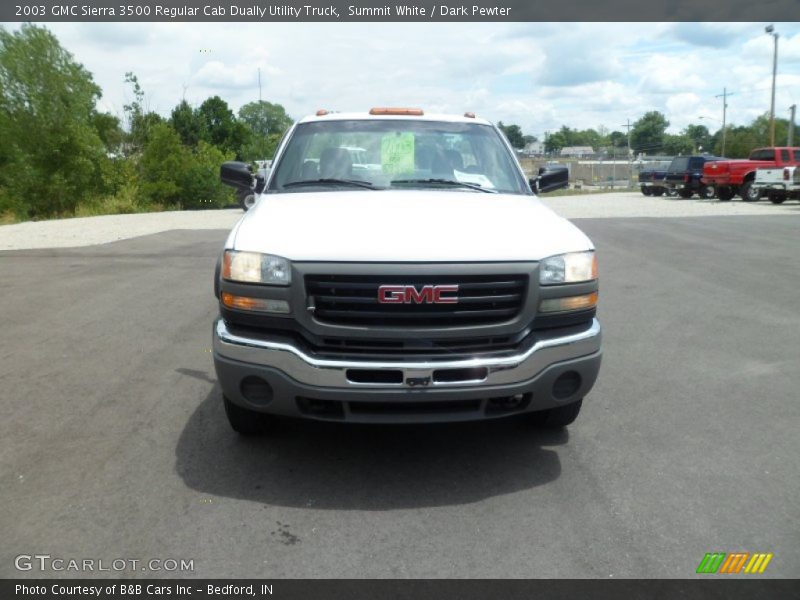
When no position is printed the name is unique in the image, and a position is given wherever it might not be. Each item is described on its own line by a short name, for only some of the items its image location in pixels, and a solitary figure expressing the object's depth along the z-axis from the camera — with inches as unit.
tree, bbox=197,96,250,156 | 3316.9
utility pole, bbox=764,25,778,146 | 1688.0
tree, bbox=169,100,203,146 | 3171.8
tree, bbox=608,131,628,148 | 6406.5
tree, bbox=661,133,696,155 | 5068.9
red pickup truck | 1142.3
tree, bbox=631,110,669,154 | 5718.5
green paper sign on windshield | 205.2
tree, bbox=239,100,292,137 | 4546.8
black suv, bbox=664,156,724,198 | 1278.3
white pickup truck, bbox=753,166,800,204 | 1024.2
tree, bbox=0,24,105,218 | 1230.3
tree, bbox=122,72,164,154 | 1658.5
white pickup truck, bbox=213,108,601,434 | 143.9
